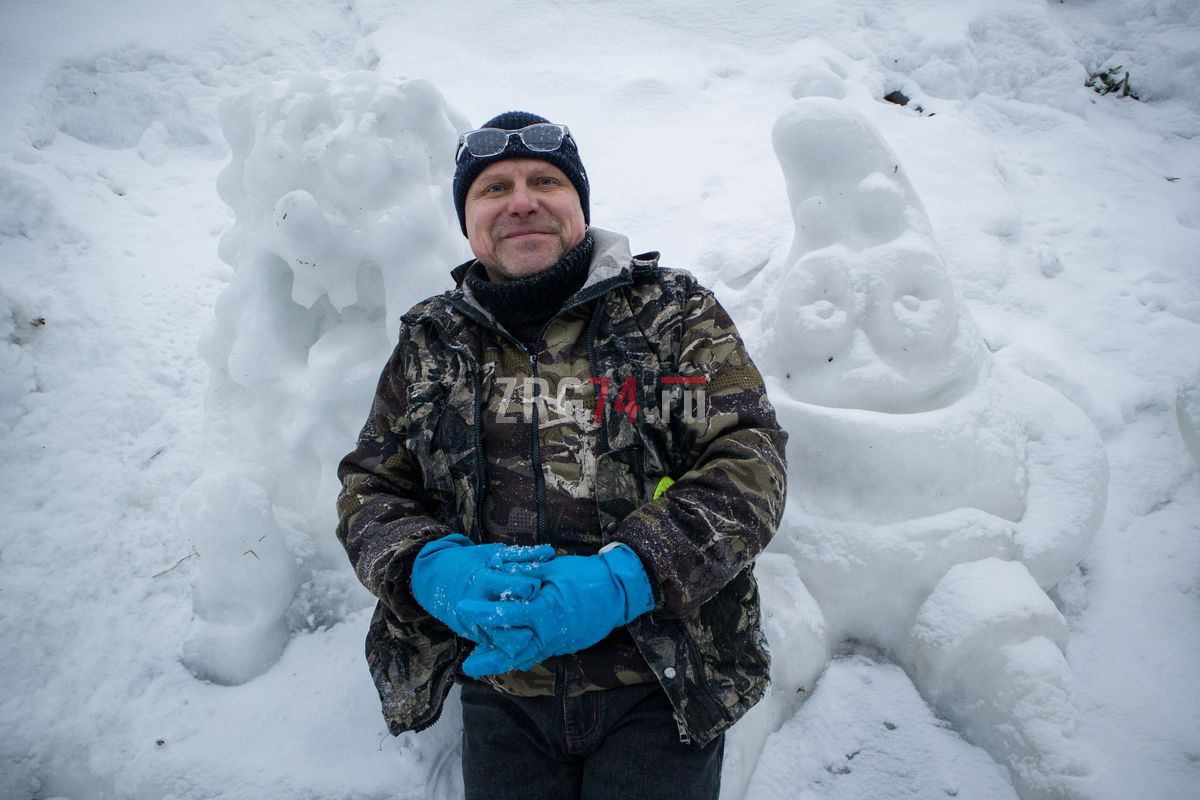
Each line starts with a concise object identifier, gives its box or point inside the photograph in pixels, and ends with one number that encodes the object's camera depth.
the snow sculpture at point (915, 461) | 1.83
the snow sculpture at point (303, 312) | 2.22
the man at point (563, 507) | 1.39
